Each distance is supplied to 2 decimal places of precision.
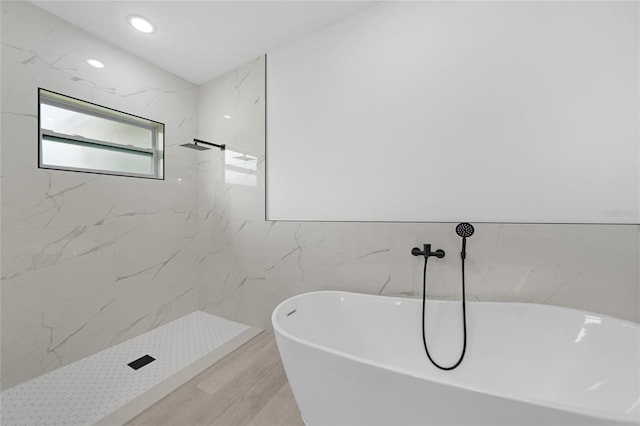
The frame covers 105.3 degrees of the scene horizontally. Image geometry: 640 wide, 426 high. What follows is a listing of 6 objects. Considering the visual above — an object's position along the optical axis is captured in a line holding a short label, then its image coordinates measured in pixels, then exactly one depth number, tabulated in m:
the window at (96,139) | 1.75
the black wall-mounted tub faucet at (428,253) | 1.49
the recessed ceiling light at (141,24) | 1.79
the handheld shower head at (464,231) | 1.41
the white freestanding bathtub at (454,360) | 0.74
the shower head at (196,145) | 2.16
